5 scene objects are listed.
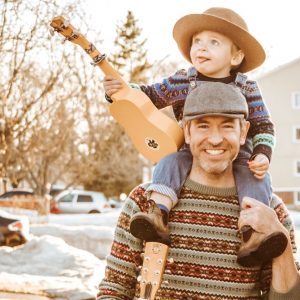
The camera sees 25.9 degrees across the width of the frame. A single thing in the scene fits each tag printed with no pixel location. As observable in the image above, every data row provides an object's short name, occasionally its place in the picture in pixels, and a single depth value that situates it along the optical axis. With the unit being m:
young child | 2.47
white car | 31.69
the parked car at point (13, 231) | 13.56
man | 2.47
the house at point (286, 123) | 39.91
